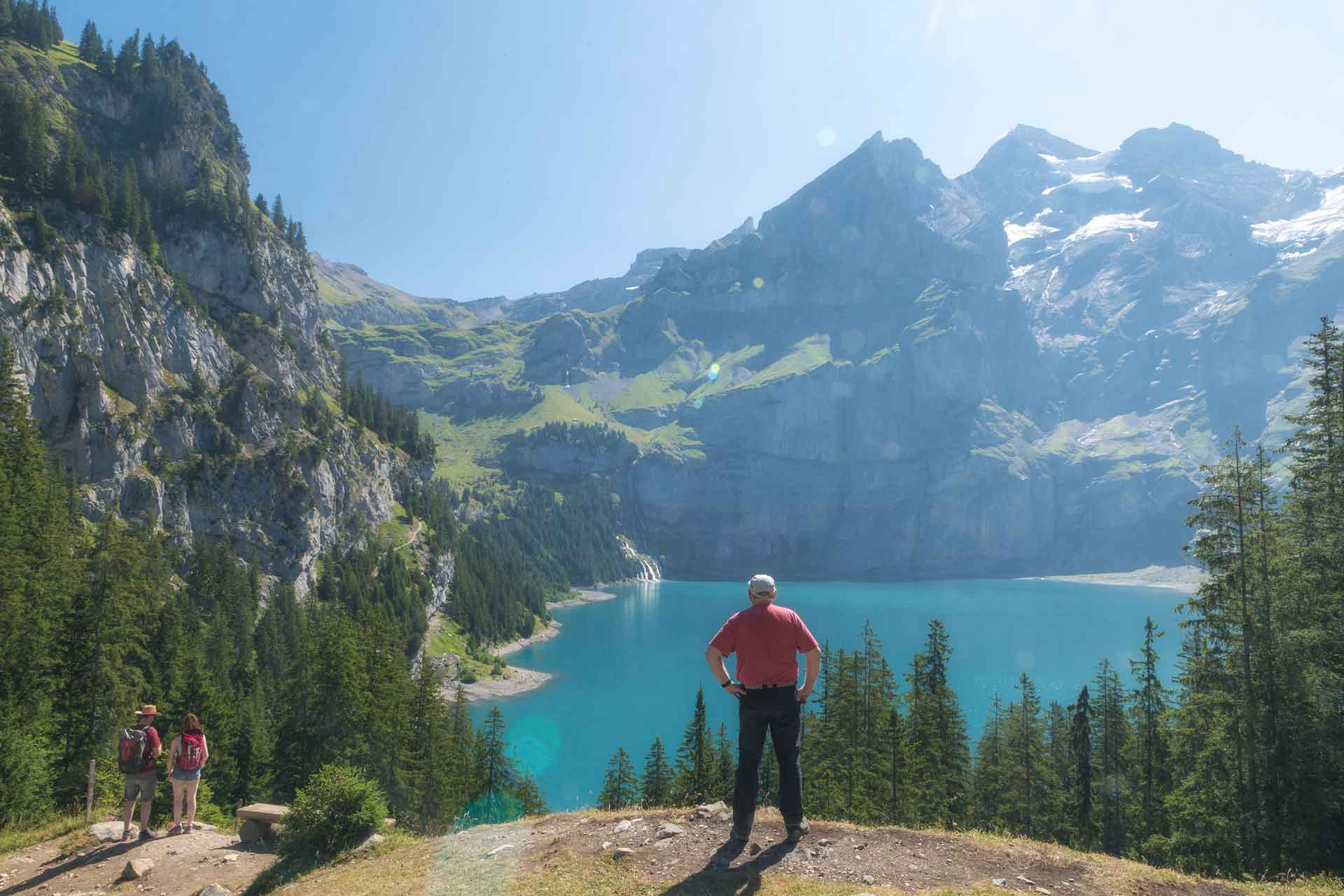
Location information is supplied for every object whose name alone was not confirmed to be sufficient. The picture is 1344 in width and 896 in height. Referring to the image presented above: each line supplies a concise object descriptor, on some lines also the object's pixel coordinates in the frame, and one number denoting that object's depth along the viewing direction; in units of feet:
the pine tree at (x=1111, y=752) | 153.99
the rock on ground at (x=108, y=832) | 47.55
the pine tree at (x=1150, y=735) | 128.67
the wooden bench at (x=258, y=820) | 47.34
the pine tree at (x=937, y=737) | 137.49
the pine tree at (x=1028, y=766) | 159.43
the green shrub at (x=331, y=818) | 42.96
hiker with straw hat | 46.83
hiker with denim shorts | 49.44
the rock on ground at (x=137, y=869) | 41.91
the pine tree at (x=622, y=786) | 169.89
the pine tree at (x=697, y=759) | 147.95
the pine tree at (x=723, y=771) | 146.61
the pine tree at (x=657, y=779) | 170.40
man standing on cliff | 31.81
